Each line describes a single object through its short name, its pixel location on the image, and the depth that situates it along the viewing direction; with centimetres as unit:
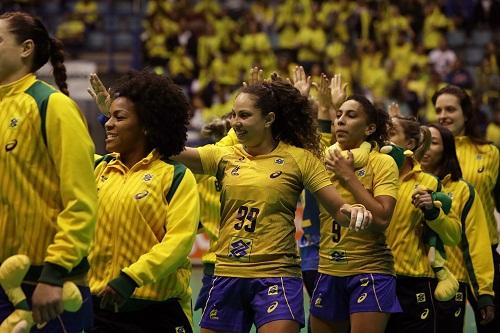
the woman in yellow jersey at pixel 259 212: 1244
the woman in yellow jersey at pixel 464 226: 1572
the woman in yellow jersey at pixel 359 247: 1346
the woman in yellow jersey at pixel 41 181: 916
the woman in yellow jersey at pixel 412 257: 1445
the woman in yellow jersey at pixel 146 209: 1062
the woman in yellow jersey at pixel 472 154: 1784
